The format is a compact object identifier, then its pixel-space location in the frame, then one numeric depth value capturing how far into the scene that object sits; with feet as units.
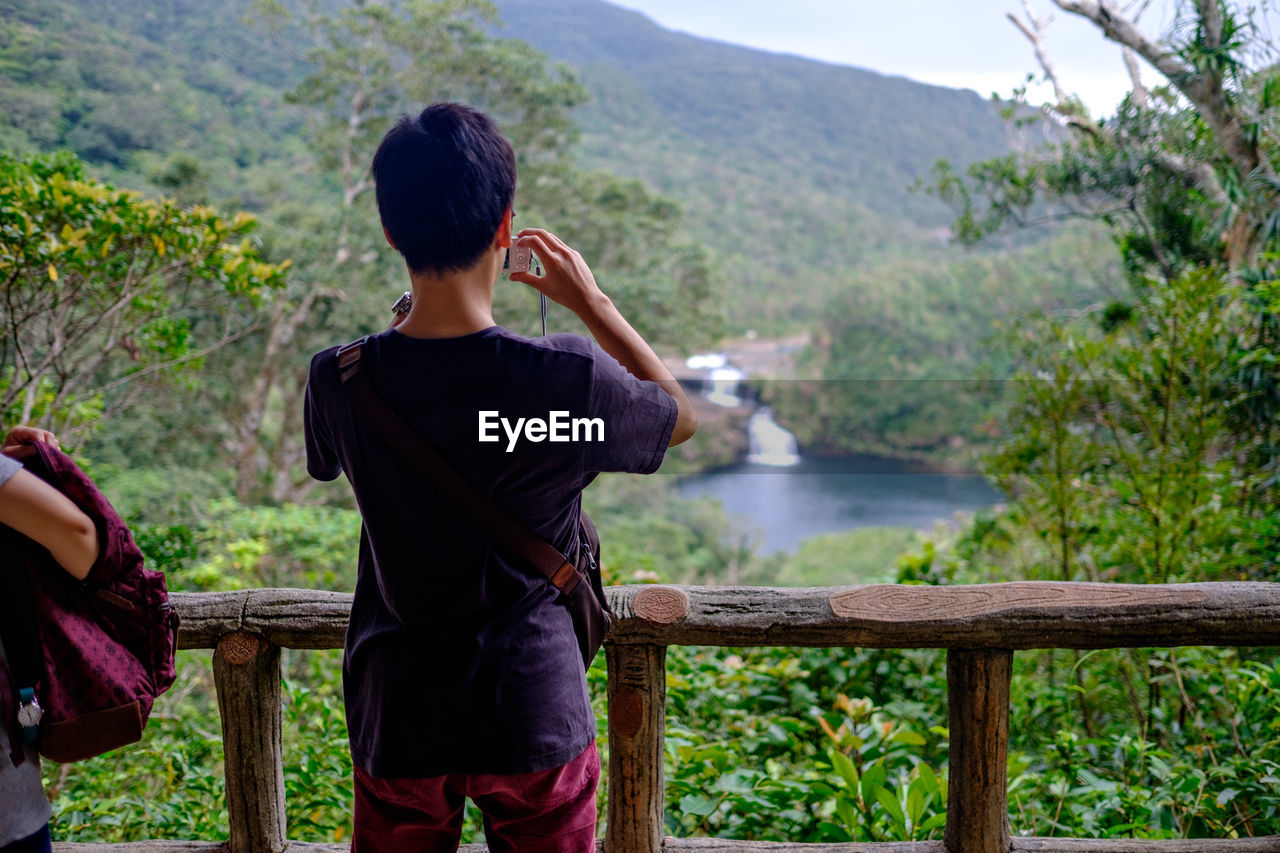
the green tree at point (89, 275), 7.29
